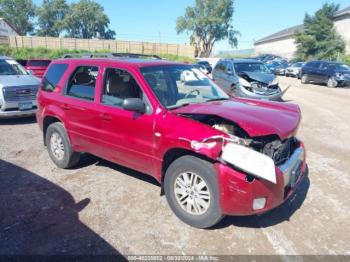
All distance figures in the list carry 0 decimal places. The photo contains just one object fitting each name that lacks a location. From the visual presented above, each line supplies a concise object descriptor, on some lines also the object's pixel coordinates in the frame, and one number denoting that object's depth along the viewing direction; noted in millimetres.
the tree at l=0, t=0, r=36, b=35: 94000
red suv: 3270
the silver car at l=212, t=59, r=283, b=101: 11508
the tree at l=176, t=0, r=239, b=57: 76062
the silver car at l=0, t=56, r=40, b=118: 8523
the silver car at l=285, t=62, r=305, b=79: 30000
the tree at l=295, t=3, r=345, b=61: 42469
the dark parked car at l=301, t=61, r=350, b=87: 20594
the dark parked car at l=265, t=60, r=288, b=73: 34019
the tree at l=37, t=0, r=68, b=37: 92188
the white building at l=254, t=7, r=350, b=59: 43594
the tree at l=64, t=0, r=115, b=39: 88625
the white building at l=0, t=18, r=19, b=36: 67438
